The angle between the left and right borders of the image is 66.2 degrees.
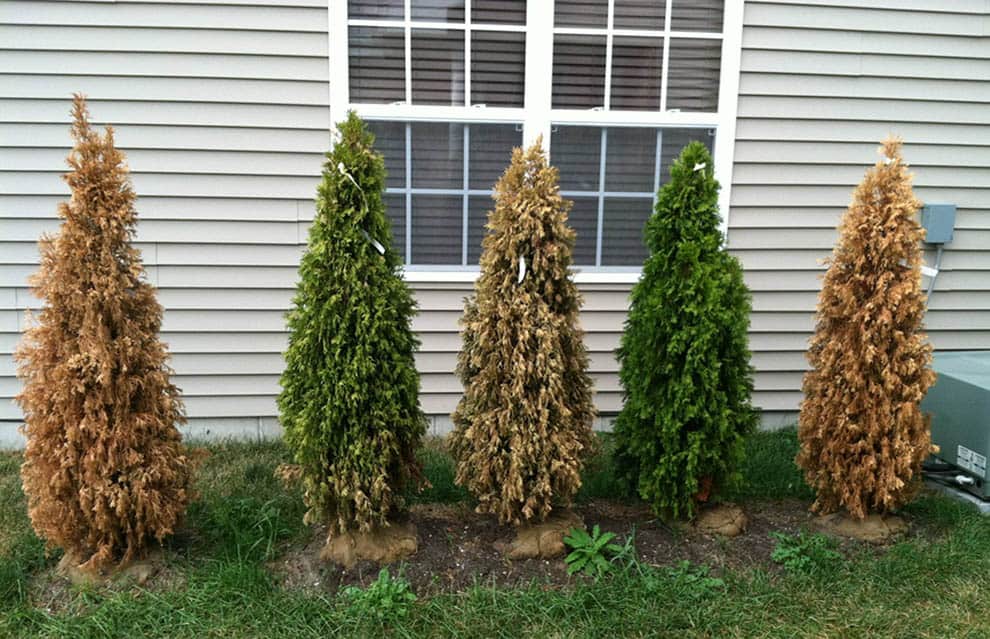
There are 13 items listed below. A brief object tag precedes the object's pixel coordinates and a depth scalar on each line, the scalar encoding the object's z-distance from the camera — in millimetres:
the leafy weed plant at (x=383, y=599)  2908
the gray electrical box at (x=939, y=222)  4812
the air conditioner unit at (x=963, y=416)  3844
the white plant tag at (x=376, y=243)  2984
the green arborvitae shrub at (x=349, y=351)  2965
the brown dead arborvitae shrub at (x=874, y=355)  3299
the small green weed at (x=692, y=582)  3076
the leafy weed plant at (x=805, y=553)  3264
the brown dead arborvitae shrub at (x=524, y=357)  3061
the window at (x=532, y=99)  4414
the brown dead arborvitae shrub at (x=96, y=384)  2855
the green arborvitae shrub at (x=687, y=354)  3250
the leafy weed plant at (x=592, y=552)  3193
